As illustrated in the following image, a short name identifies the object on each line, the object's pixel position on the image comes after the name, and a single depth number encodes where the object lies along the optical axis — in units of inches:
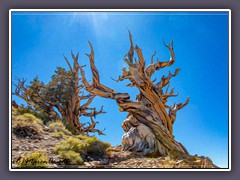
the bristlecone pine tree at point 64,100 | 405.7
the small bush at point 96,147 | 269.0
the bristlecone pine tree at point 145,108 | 297.7
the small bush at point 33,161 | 211.6
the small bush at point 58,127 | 329.4
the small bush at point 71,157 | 226.8
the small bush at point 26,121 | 256.6
